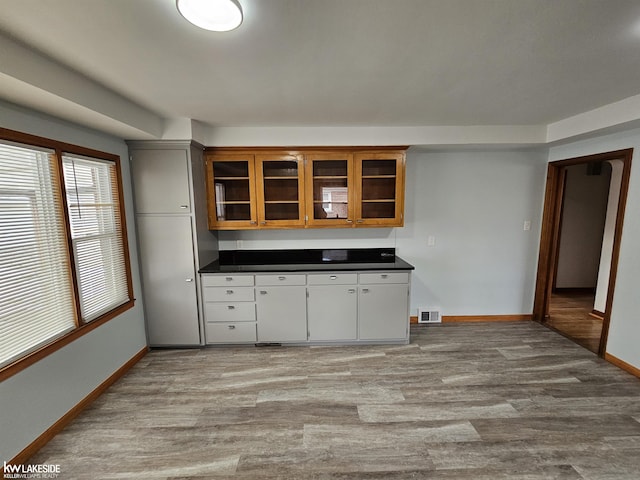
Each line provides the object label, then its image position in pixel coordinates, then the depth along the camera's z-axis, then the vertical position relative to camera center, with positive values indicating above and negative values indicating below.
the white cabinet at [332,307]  2.90 -1.06
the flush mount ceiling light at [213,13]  1.05 +0.78
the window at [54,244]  1.63 -0.25
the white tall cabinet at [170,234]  2.69 -0.25
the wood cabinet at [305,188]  2.95 +0.23
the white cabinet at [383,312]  2.91 -1.12
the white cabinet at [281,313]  2.90 -1.12
